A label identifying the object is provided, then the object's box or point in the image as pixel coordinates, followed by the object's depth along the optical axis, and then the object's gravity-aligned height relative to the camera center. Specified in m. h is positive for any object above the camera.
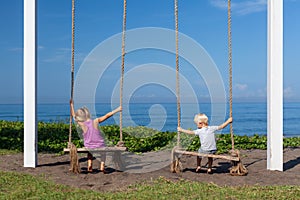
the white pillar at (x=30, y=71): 6.61 +0.31
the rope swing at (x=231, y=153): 6.06 -0.80
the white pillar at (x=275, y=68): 6.64 +0.36
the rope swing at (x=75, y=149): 6.15 -0.72
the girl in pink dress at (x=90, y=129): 6.39 -0.49
